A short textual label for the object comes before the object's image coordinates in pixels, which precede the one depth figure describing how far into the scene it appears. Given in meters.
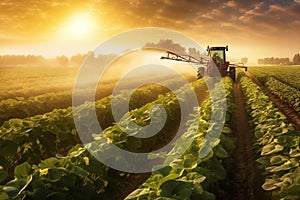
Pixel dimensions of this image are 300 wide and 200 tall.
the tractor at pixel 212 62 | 27.66
